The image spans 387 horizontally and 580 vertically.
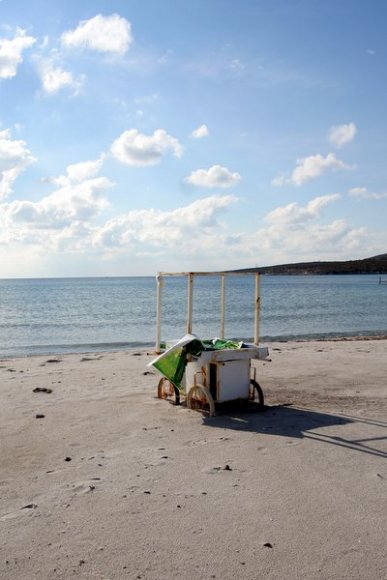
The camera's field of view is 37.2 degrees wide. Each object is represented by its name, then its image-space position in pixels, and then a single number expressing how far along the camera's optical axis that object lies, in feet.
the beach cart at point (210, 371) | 24.80
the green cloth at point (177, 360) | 24.93
